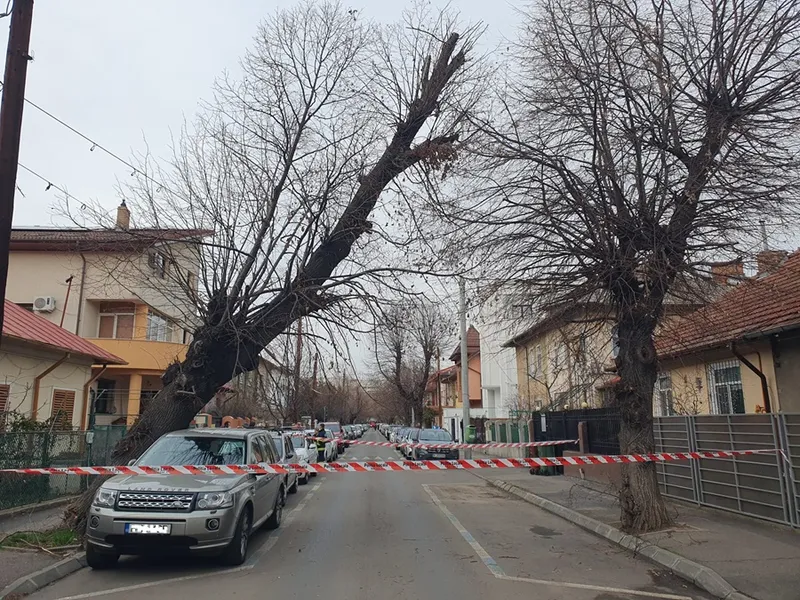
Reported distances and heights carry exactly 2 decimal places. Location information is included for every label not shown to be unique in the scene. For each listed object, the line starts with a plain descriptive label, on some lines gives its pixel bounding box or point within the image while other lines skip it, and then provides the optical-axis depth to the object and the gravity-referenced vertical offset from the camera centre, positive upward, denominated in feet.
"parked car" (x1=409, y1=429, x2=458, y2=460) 88.69 -2.37
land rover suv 23.84 -3.47
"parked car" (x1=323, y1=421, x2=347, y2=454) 135.10 -0.87
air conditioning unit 81.15 +16.06
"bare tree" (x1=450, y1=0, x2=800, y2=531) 31.37 +13.26
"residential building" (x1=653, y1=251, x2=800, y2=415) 37.73 +5.08
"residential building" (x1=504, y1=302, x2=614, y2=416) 35.88 +5.72
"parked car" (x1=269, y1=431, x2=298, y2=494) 40.65 -1.80
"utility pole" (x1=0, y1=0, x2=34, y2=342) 22.61 +11.74
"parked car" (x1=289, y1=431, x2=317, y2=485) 66.64 -2.67
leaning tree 36.22 +11.96
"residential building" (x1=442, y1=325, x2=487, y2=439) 176.76 +11.23
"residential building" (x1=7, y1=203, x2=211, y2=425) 82.23 +15.76
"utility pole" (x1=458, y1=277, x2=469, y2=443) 93.33 +6.69
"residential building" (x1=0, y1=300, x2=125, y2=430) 49.11 +5.10
